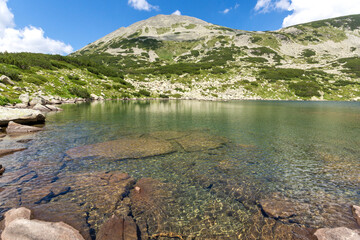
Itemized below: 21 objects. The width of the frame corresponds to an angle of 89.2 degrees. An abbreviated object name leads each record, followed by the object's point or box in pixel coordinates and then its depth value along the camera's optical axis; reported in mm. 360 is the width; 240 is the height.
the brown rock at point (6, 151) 12256
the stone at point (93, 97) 61631
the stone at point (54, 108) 36094
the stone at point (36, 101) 37781
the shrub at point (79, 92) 58309
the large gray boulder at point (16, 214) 5880
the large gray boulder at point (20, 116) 19859
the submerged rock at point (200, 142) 14774
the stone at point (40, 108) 35288
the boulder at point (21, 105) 33012
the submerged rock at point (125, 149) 12680
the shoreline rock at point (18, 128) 18494
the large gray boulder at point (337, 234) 5404
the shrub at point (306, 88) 83188
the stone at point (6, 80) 42891
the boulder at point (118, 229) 5535
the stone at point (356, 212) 6566
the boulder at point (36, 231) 4777
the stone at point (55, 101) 47656
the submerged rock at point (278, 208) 6886
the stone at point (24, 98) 36131
